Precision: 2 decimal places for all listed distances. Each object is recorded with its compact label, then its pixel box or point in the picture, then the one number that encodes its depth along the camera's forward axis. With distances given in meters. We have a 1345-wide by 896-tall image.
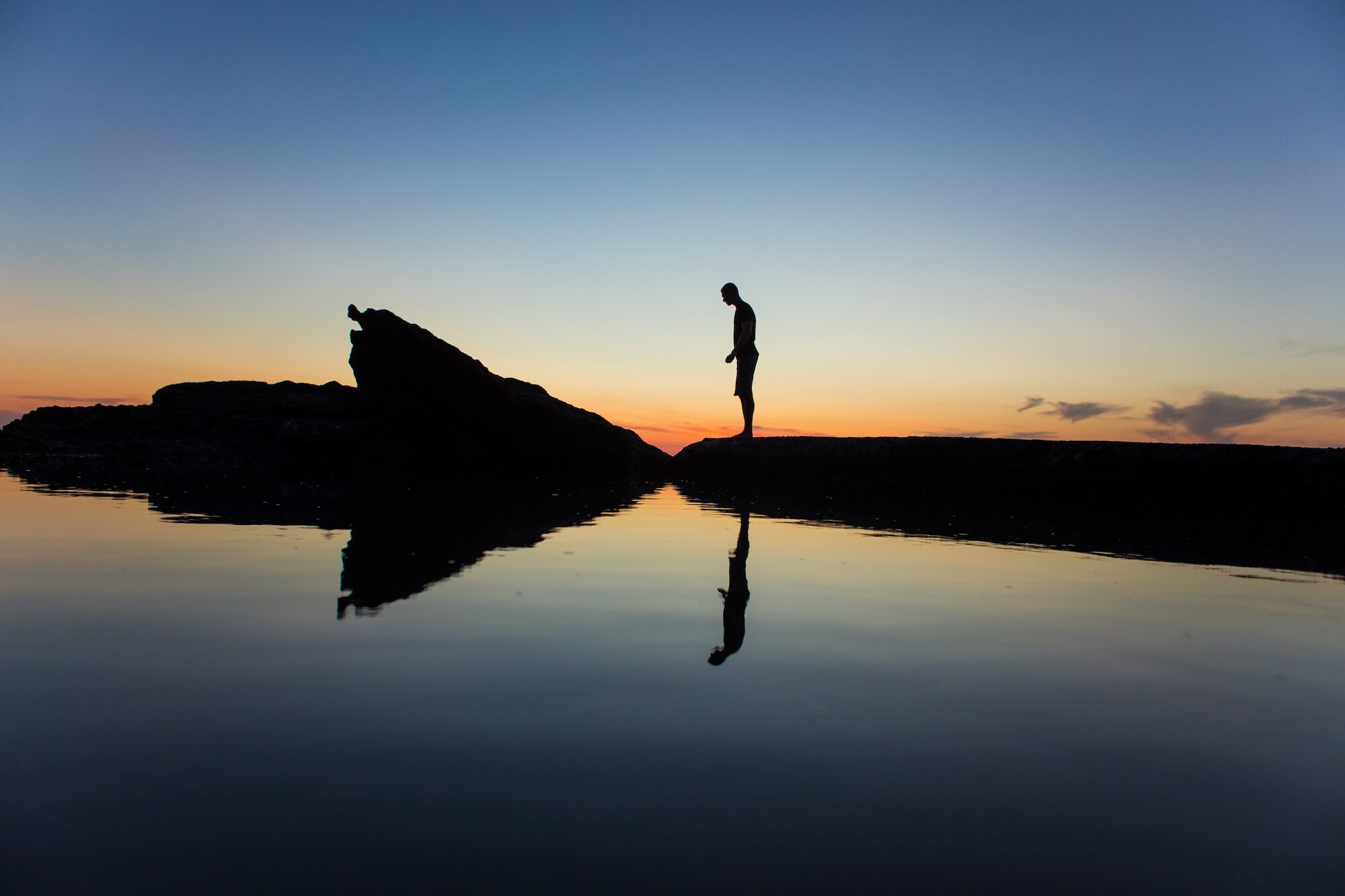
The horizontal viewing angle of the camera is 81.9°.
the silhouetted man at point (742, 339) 11.66
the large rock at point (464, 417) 14.16
